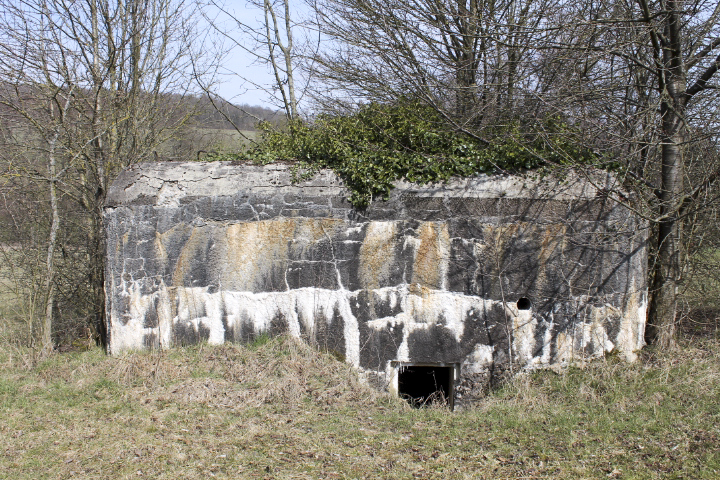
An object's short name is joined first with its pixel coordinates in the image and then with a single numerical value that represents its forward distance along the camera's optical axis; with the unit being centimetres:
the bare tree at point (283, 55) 1079
